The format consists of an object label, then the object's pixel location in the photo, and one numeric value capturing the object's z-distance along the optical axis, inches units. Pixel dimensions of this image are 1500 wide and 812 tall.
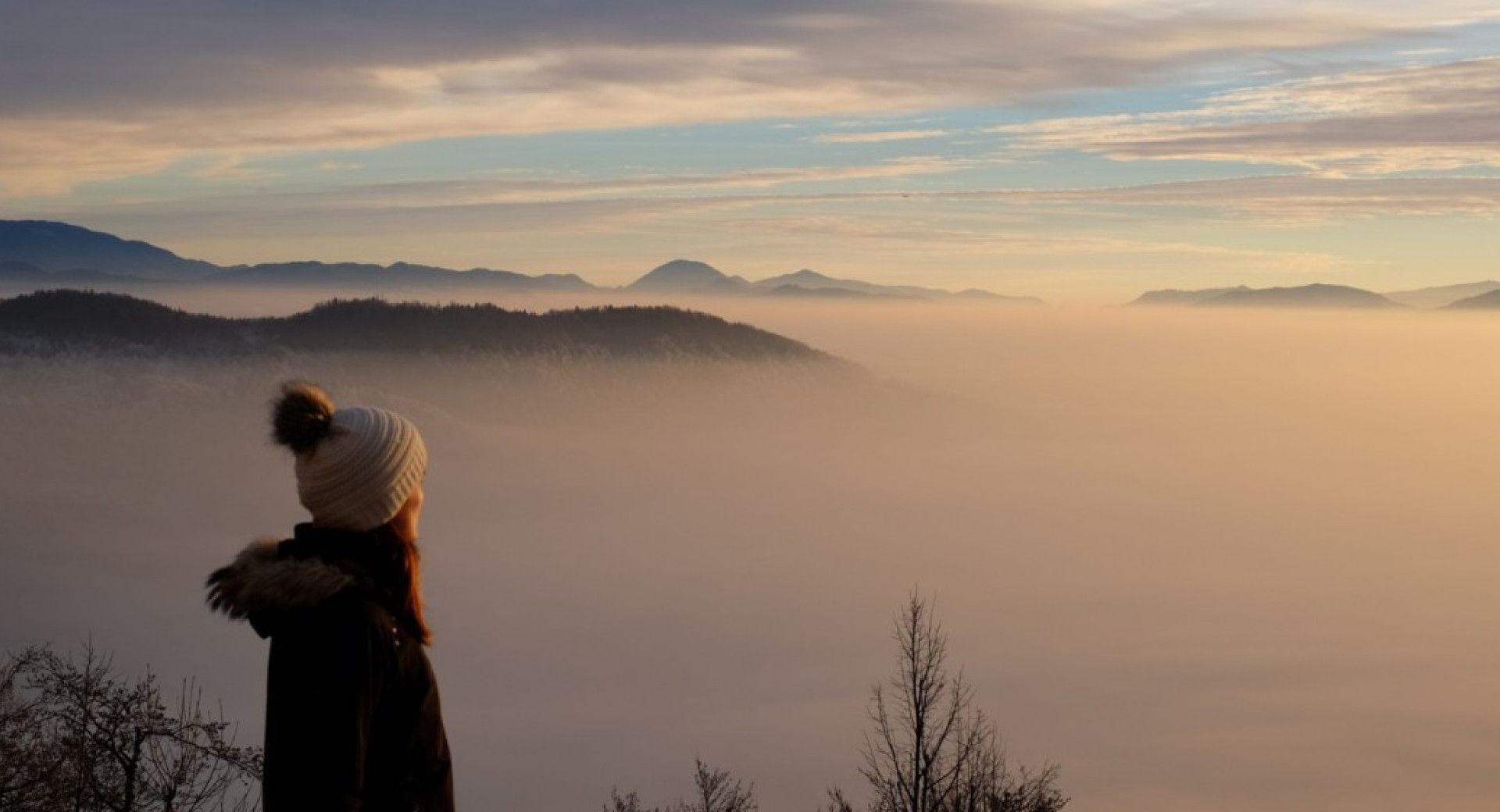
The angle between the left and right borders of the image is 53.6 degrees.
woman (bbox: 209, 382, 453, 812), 157.6
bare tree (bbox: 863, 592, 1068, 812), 1051.3
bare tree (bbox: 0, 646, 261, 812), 732.7
